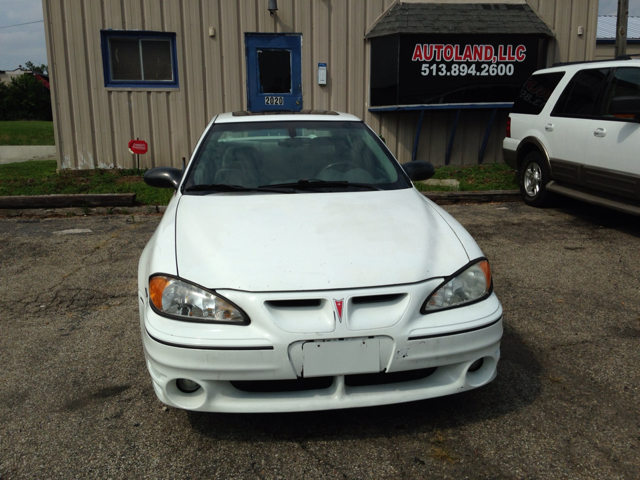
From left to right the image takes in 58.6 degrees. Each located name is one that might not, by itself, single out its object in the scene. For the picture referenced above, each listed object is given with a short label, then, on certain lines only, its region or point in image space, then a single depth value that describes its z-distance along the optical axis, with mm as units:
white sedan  2352
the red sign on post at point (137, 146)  9898
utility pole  9867
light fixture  10039
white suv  6043
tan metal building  10008
